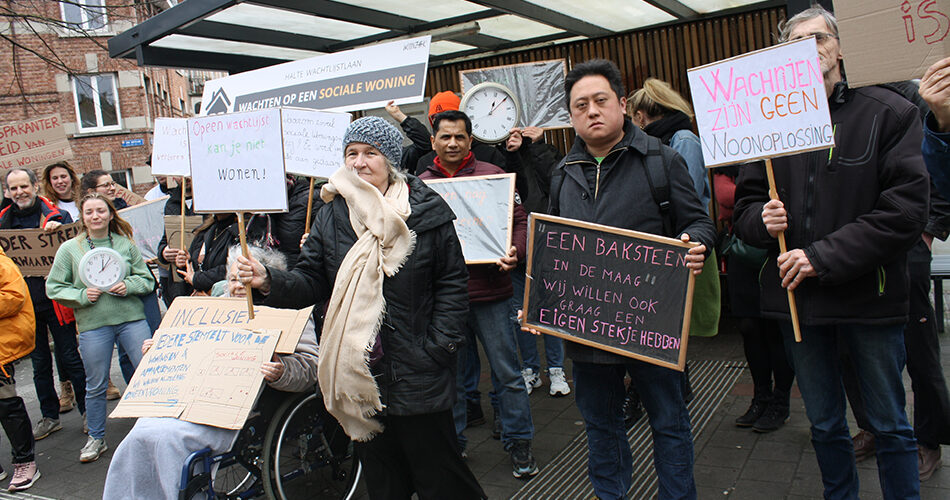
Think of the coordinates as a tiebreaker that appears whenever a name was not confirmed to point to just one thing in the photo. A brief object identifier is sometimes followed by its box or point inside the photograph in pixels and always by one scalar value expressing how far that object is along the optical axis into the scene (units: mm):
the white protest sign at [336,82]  5086
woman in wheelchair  3318
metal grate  3803
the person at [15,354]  4699
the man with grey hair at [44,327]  5926
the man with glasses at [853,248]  2527
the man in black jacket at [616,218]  2951
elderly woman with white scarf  2887
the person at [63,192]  6668
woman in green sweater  5211
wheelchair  3420
